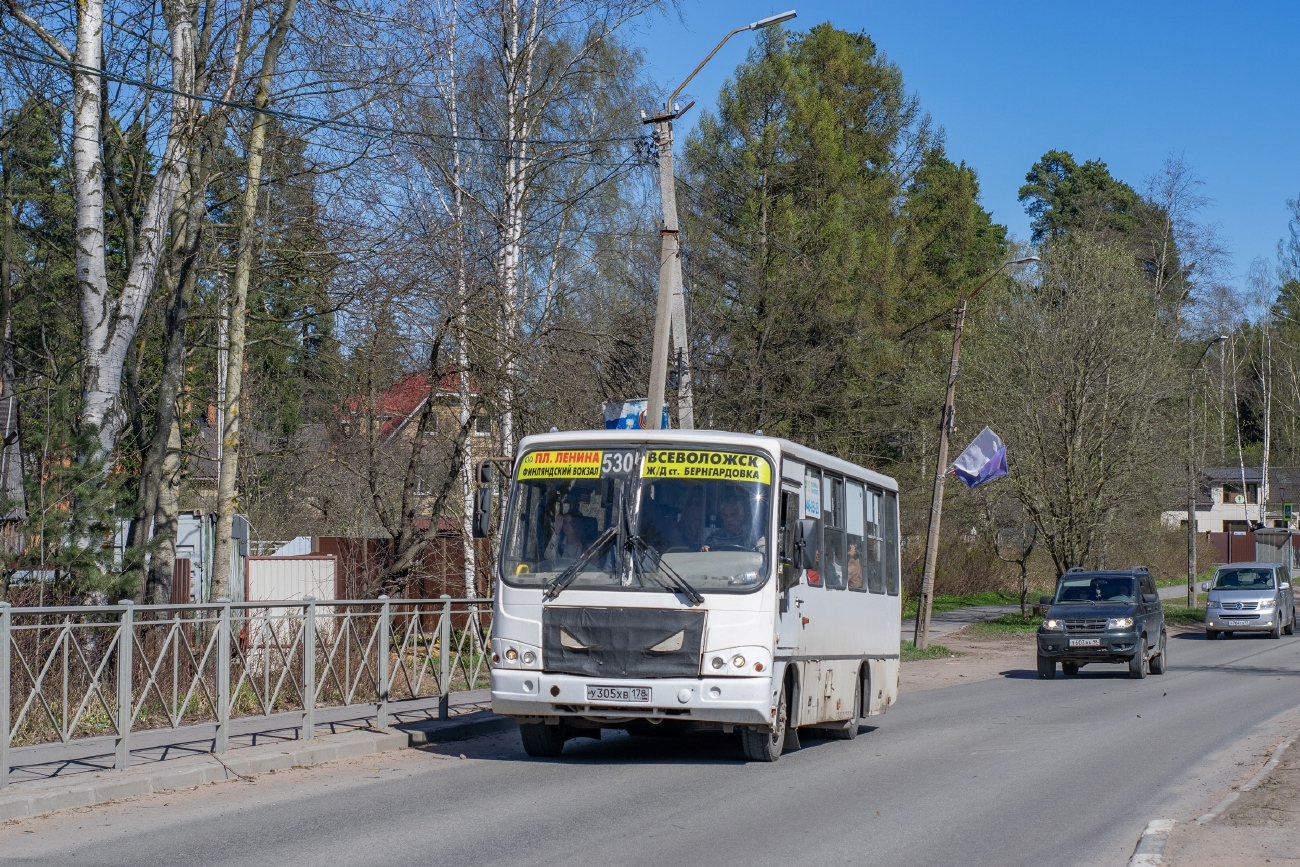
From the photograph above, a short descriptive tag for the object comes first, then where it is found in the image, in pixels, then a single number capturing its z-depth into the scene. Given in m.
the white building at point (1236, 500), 81.88
